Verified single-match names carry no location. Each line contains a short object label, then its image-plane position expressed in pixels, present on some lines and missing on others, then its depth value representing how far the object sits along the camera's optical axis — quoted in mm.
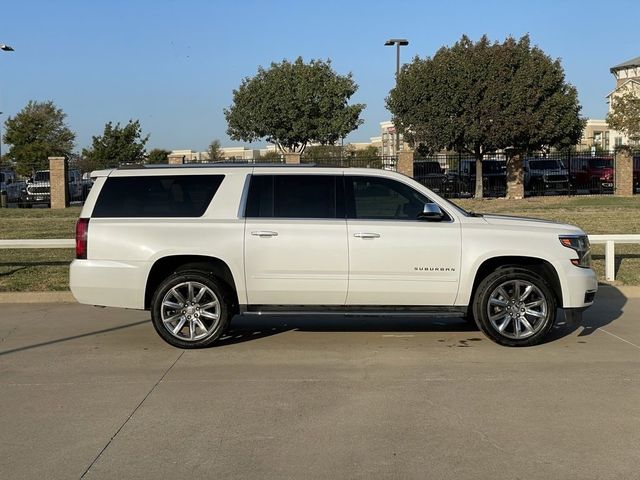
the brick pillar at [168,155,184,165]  35356
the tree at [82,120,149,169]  46469
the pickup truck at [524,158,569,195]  35312
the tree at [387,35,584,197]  29250
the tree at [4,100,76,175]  48438
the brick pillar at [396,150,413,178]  31797
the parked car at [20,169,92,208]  33406
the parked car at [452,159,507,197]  35656
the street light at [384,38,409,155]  34188
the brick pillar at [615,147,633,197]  32912
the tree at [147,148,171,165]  59406
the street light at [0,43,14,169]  34781
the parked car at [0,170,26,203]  36303
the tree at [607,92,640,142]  32156
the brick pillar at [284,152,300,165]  32219
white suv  7203
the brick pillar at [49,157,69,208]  31688
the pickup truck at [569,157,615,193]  35844
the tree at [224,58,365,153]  44781
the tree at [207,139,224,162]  85550
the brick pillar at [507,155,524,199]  32094
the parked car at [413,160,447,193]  34562
